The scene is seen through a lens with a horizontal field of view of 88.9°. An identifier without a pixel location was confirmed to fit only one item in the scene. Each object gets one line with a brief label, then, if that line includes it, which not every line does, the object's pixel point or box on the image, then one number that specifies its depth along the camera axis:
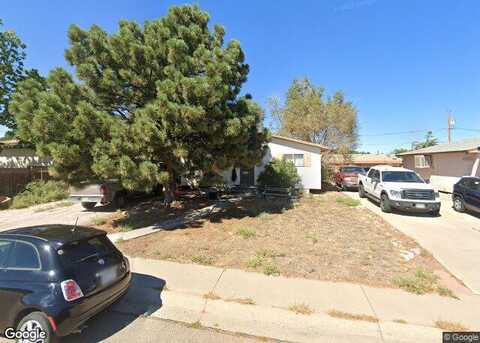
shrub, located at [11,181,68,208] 13.66
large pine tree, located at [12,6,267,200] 7.07
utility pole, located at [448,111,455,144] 28.34
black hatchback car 2.80
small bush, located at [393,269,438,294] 4.43
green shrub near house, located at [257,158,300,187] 14.49
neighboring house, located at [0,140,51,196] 16.08
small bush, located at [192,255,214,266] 5.54
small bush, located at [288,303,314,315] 3.74
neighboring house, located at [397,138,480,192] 14.92
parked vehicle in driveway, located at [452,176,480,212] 9.96
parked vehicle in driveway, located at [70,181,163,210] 11.09
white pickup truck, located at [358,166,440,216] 9.84
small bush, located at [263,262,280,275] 5.02
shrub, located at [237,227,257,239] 7.23
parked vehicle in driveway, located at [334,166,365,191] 17.45
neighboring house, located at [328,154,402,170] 35.44
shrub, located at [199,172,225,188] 9.05
